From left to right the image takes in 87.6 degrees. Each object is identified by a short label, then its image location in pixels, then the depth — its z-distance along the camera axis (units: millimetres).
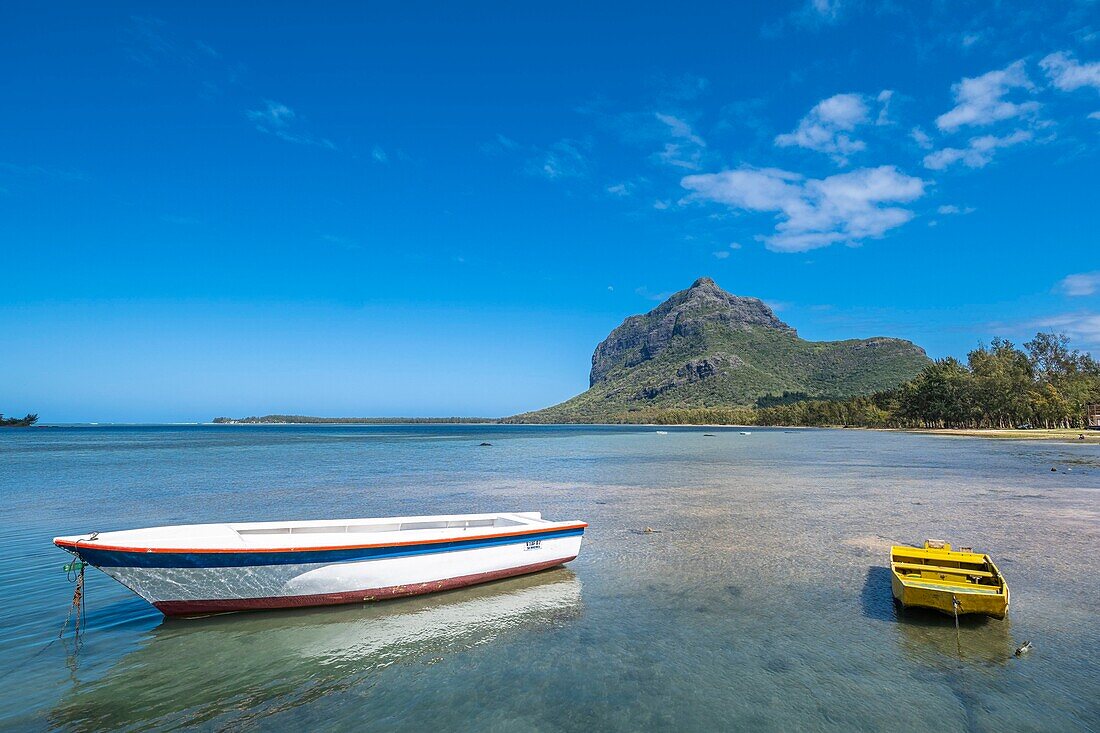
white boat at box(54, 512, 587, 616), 12242
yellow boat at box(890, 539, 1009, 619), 11742
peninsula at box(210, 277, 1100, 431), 116688
